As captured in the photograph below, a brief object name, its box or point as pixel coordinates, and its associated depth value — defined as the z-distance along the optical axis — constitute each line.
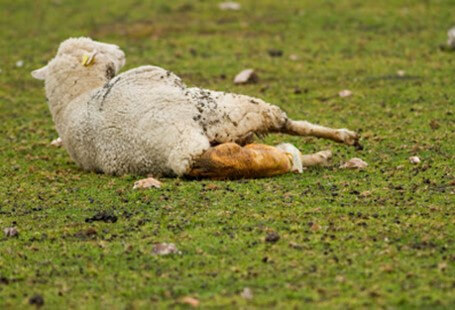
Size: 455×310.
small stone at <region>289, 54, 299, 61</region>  19.46
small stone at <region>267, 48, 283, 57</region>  19.95
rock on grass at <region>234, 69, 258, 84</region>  17.52
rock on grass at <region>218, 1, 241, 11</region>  25.33
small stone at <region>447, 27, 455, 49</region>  19.33
